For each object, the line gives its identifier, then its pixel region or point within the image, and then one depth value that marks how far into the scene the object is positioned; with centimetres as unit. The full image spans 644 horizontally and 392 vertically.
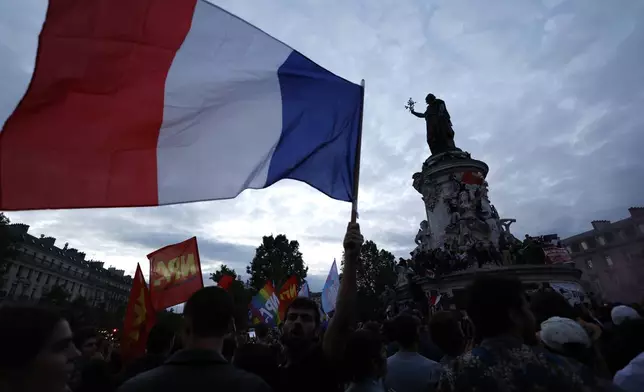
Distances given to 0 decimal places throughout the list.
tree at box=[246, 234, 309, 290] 5359
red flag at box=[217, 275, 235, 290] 1266
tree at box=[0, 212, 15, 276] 2878
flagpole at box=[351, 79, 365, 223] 322
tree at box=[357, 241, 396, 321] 4976
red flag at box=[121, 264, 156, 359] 595
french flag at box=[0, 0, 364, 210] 283
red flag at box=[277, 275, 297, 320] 1410
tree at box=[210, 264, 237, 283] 5662
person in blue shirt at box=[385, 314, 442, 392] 325
